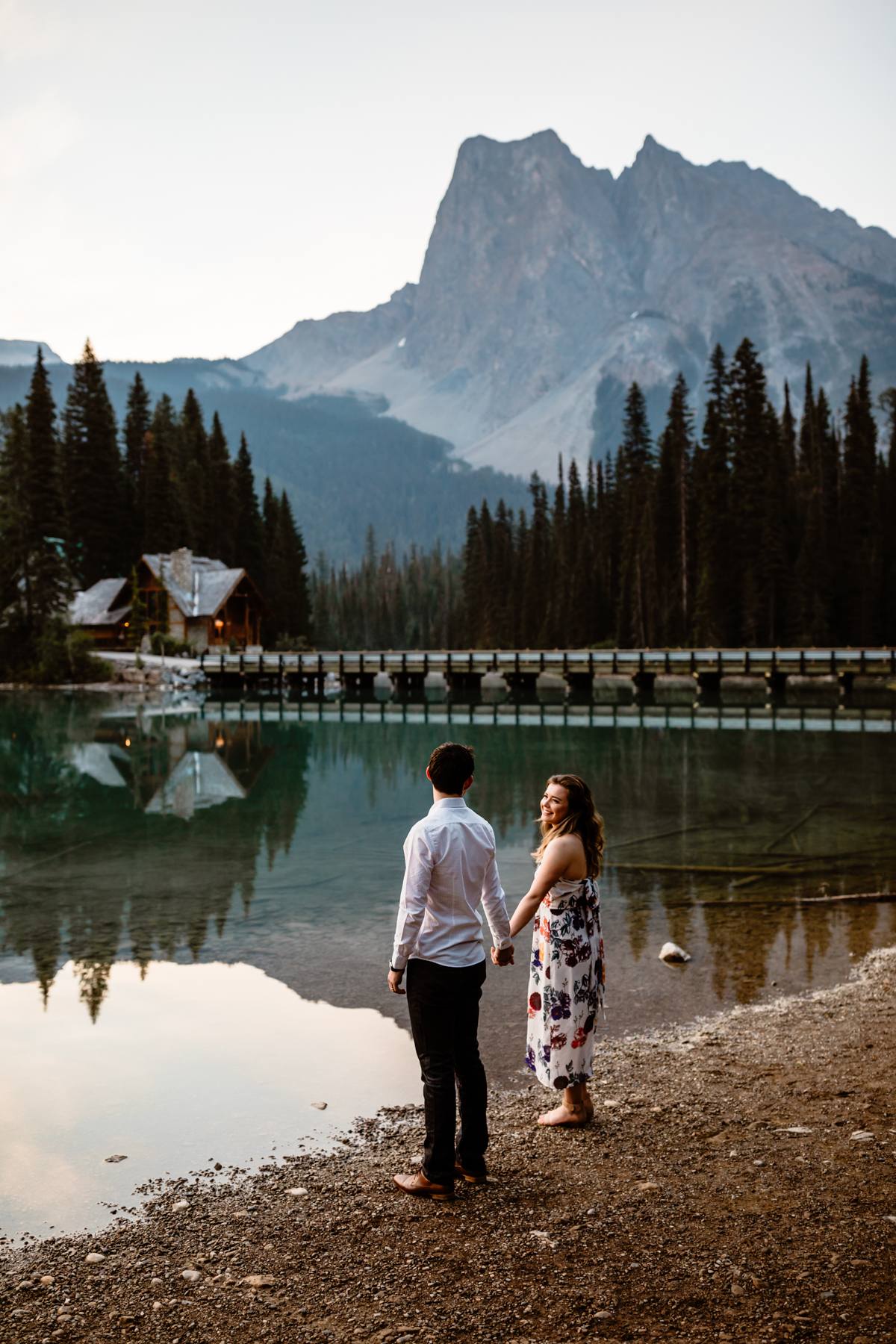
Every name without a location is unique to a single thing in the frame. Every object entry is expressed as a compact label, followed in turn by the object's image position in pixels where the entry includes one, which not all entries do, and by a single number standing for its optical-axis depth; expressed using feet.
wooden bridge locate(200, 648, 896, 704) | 183.62
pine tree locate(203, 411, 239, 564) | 299.38
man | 16.75
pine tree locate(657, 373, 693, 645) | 250.37
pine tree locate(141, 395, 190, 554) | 281.74
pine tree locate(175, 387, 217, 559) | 295.48
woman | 18.39
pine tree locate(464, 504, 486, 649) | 404.36
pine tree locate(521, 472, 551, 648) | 345.31
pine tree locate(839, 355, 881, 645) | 236.63
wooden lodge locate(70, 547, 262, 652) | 256.52
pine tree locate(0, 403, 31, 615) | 211.41
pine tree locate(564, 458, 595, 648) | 299.58
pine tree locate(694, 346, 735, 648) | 234.17
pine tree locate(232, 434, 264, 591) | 309.42
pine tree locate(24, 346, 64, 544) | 214.07
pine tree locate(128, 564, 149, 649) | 251.19
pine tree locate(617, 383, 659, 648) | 264.31
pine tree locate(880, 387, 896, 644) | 237.86
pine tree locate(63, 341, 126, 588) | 279.08
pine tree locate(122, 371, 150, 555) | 288.30
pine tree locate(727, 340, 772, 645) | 231.71
